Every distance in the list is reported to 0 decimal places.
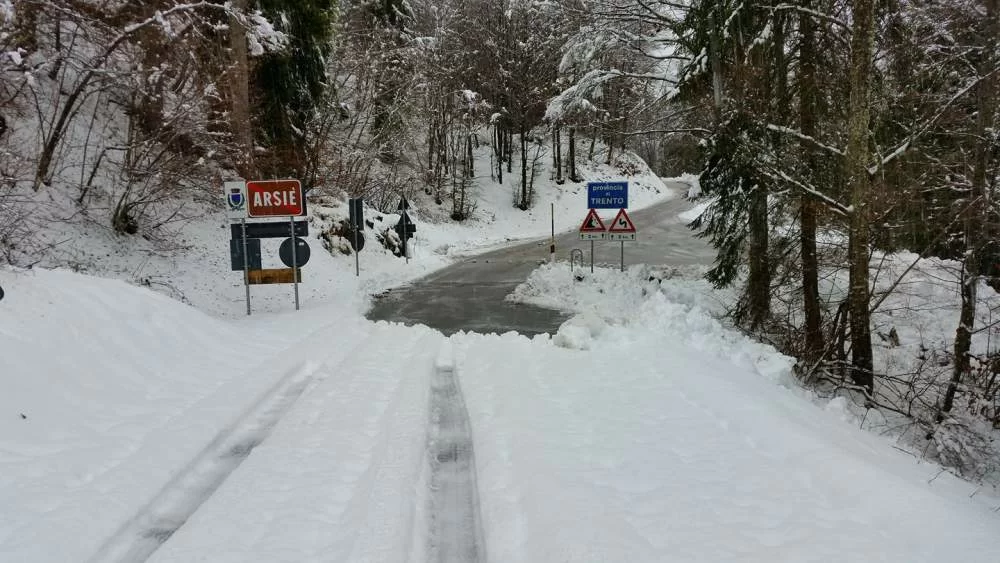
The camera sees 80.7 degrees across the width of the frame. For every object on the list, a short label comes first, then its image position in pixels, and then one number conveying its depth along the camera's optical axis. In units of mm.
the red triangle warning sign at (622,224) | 15156
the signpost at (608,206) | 15227
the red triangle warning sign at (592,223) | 15211
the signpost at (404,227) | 22366
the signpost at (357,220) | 19414
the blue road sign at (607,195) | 15750
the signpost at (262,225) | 11039
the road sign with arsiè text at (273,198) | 11508
